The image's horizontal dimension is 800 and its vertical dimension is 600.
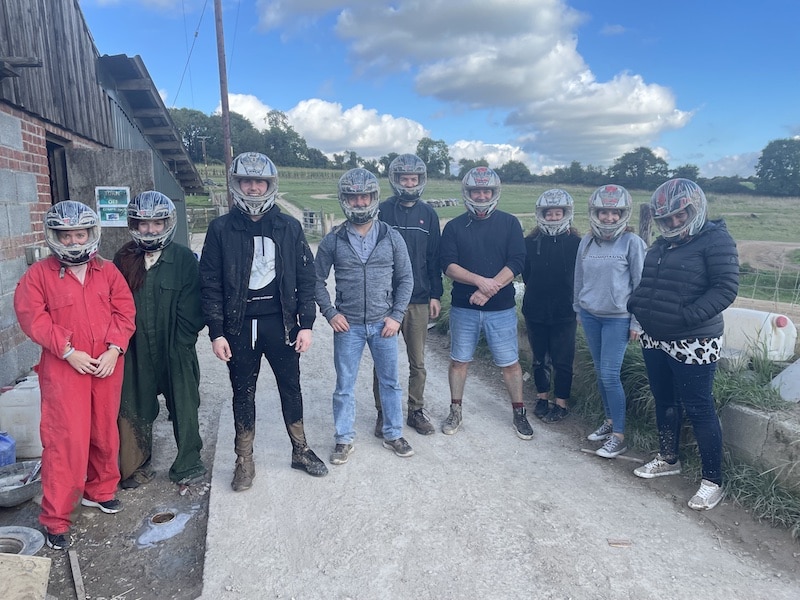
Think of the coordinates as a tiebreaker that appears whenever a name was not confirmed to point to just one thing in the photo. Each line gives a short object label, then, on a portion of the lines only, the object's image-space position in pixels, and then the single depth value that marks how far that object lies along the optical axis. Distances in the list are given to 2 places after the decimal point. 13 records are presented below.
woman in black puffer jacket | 3.41
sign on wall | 5.38
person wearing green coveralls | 3.69
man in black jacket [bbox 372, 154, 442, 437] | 4.48
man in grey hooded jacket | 4.02
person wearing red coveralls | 3.20
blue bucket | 3.92
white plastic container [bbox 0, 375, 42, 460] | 4.14
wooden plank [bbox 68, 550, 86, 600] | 2.87
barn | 4.75
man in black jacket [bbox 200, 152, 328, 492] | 3.61
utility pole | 17.58
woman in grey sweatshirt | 4.17
